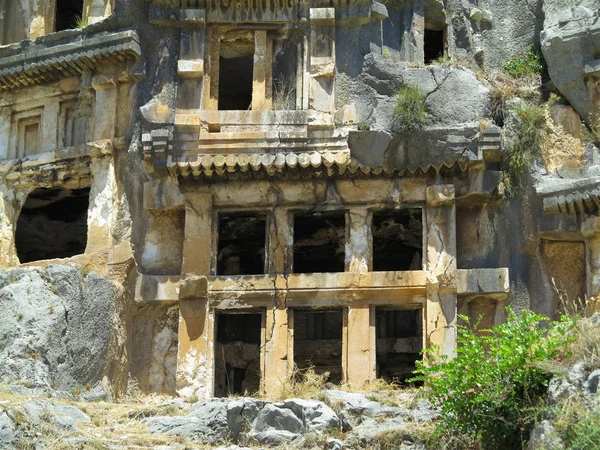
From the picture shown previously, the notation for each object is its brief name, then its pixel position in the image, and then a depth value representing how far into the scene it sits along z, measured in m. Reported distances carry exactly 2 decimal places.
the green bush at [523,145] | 22.16
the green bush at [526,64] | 23.58
